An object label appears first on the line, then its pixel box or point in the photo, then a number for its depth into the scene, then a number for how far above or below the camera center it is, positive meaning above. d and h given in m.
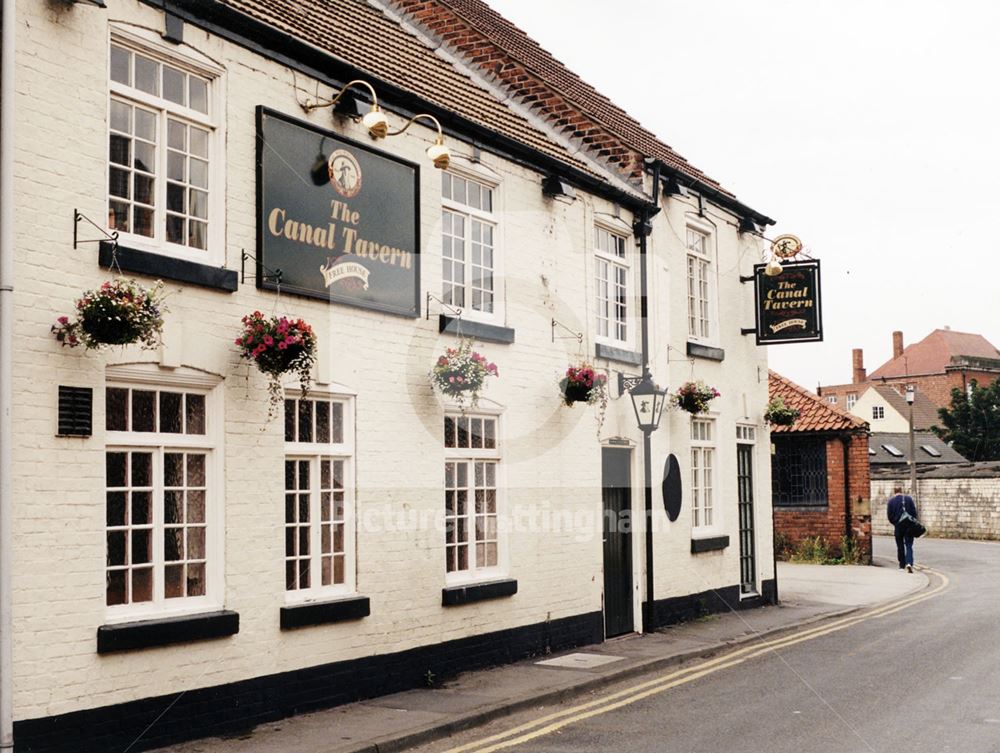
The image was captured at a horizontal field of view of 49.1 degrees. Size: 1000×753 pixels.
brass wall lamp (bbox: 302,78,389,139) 9.59 +3.04
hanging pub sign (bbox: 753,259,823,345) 18.48 +2.68
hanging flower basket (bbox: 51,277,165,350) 7.64 +1.07
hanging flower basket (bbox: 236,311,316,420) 8.97 +1.03
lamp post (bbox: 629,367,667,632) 15.02 +0.60
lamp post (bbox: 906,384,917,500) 37.06 -0.44
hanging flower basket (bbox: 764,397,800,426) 19.80 +0.88
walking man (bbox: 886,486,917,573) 23.73 -1.48
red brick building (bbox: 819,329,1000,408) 85.50 +7.40
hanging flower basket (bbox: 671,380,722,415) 16.36 +0.99
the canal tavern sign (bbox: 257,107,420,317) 9.77 +2.38
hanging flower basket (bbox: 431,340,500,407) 11.41 +0.98
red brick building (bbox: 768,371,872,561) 25.88 -0.34
